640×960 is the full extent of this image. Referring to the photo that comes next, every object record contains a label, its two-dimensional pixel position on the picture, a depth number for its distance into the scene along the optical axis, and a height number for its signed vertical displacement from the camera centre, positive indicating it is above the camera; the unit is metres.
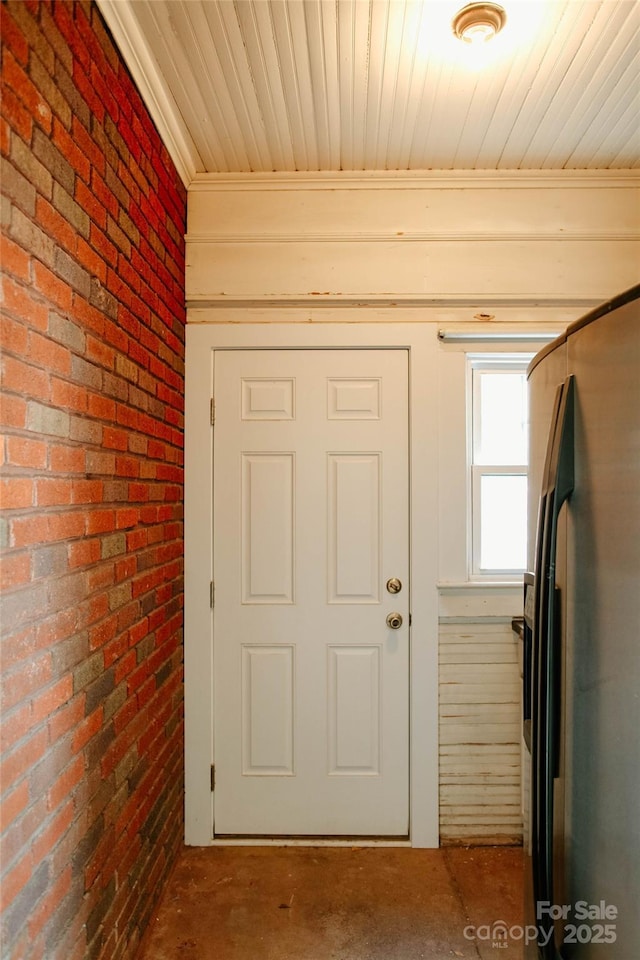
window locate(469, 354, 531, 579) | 2.31 +0.08
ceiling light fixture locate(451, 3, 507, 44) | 1.42 +1.20
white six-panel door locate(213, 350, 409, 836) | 2.21 -0.31
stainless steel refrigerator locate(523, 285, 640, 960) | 0.83 -0.27
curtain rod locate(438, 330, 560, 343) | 2.22 +0.59
